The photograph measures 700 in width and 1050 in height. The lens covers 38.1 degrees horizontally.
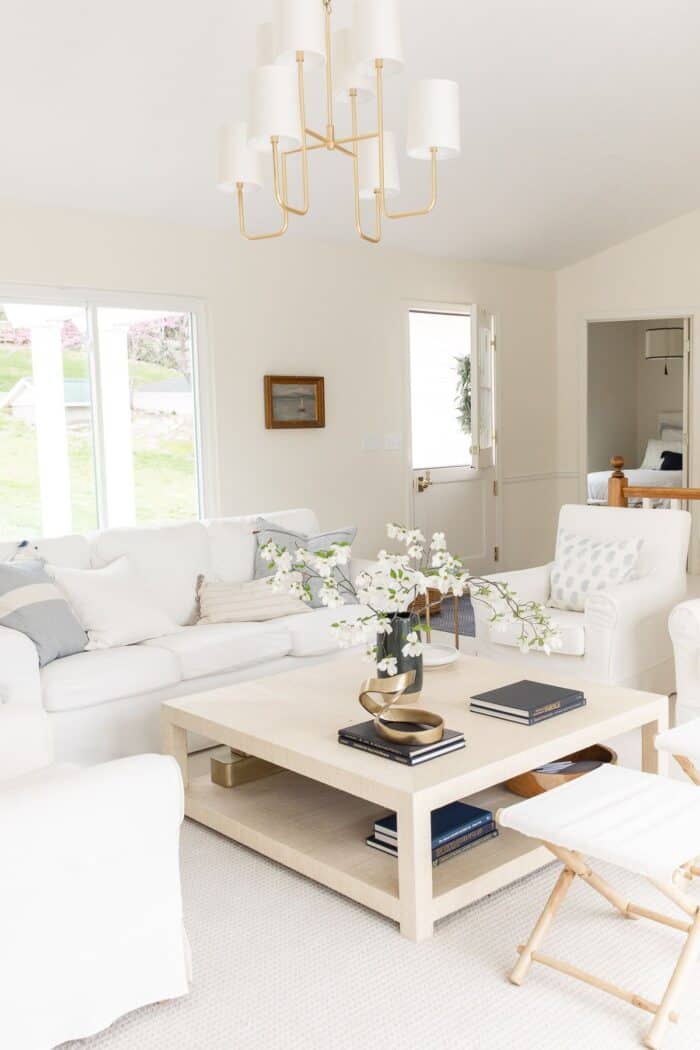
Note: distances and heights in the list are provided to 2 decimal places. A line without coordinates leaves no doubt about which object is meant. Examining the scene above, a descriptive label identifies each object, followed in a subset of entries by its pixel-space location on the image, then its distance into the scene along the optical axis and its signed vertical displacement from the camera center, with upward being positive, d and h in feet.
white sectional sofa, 12.27 -2.79
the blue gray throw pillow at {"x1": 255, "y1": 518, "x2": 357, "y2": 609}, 16.20 -1.67
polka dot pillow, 15.40 -2.15
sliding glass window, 17.26 +0.43
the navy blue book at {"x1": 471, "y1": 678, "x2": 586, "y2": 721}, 10.20 -2.78
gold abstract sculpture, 9.39 -2.71
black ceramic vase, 10.07 -2.08
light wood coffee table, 8.73 -3.10
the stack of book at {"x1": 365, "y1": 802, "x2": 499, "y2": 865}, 9.47 -3.78
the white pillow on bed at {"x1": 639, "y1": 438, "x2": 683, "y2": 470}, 34.24 -0.84
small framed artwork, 20.57 +0.71
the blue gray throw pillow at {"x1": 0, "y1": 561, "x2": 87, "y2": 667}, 12.55 -2.12
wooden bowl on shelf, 10.55 -3.64
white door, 23.81 +0.04
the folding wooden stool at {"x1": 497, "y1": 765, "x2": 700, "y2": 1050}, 7.16 -2.98
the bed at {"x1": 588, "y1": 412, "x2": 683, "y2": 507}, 31.48 -1.44
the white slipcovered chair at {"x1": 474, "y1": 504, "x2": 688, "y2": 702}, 14.19 -2.69
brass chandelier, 9.20 +3.32
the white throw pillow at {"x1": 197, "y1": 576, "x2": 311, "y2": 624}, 14.99 -2.46
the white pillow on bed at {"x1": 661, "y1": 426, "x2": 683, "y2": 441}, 35.42 -0.28
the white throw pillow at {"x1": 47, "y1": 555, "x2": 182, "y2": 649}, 13.41 -2.23
